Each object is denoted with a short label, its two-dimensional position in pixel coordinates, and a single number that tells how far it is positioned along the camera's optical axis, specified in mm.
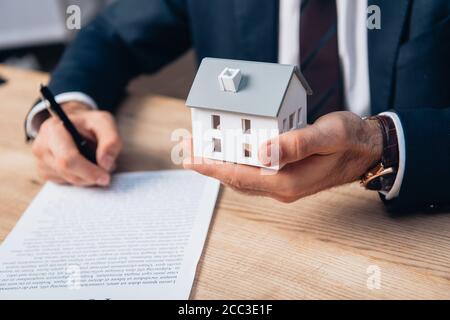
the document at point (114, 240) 612
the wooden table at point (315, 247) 592
